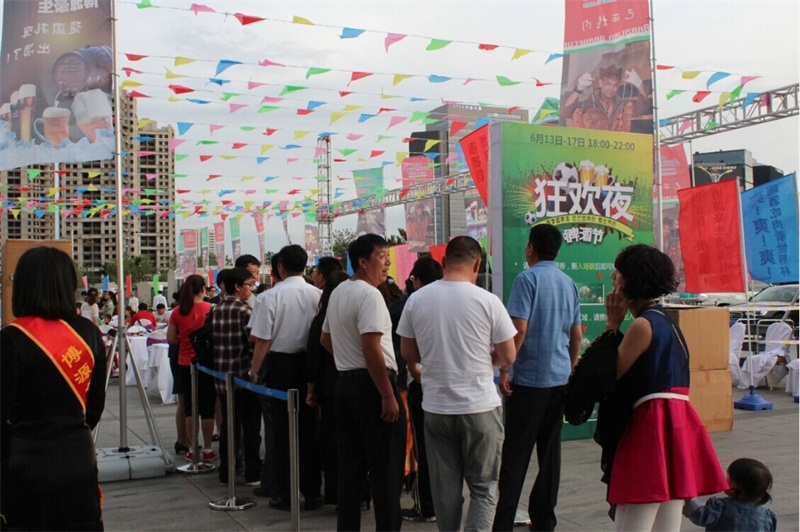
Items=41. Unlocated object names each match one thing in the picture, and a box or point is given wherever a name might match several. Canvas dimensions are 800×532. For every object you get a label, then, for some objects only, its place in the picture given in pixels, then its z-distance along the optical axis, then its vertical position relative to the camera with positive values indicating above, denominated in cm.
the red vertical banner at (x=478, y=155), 830 +129
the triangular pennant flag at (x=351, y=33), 1037 +325
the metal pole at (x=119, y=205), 629 +60
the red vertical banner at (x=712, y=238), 927 +38
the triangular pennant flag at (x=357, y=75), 1268 +329
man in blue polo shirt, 465 -61
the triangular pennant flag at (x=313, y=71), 1214 +323
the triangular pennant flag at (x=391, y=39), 1075 +329
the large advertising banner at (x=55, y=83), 614 +159
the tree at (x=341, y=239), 5164 +257
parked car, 1667 -83
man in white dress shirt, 565 -53
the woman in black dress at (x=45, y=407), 286 -47
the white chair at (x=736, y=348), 1148 -121
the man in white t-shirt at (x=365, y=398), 415 -67
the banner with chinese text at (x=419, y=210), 2253 +194
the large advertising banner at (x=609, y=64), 948 +258
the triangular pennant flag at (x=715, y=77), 1245 +309
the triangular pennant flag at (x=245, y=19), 994 +334
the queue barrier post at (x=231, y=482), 557 -149
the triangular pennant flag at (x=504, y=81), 1220 +303
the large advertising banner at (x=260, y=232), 2605 +155
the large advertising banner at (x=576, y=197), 688 +69
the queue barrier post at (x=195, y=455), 666 -156
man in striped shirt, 634 -69
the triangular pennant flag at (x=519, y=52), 1159 +331
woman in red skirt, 310 -63
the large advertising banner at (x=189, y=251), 2661 +97
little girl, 335 -104
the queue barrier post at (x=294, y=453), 444 -102
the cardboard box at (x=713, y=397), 779 -131
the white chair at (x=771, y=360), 1088 -131
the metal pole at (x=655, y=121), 921 +183
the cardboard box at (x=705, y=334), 784 -67
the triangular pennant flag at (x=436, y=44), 1096 +326
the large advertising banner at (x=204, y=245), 3122 +133
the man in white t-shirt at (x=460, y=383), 379 -54
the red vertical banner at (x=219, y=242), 2778 +131
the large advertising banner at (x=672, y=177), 1577 +197
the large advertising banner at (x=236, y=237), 2634 +139
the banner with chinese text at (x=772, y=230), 994 +50
